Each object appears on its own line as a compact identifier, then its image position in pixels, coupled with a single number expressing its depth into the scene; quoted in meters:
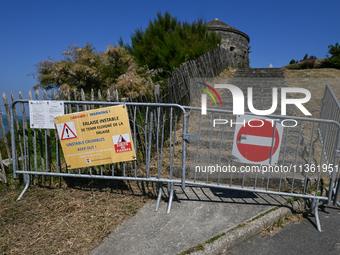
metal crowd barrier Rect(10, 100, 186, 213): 3.41
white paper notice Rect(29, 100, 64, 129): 3.53
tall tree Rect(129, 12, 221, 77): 9.80
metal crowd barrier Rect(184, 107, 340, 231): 3.25
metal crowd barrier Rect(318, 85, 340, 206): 3.46
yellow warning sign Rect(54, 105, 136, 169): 3.35
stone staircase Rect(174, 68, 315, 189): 3.90
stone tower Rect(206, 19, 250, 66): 23.91
